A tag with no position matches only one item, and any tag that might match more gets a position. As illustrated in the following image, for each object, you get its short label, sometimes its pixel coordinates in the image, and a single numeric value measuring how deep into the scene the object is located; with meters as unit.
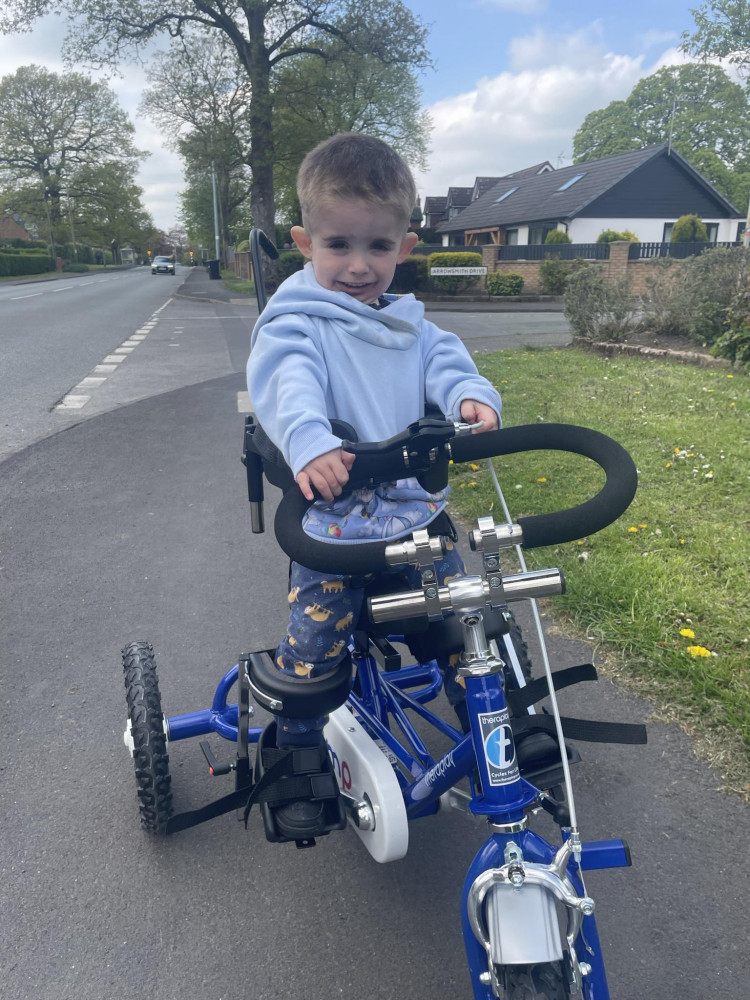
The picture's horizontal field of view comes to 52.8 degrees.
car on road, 72.94
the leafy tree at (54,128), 61.97
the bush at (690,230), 34.34
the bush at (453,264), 25.72
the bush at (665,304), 10.59
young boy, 1.77
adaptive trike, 1.33
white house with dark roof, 39.72
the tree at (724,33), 37.53
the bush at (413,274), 25.30
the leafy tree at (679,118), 66.81
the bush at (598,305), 11.00
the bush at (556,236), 33.47
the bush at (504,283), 25.89
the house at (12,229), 81.74
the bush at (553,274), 25.78
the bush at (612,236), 34.31
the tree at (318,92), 26.45
